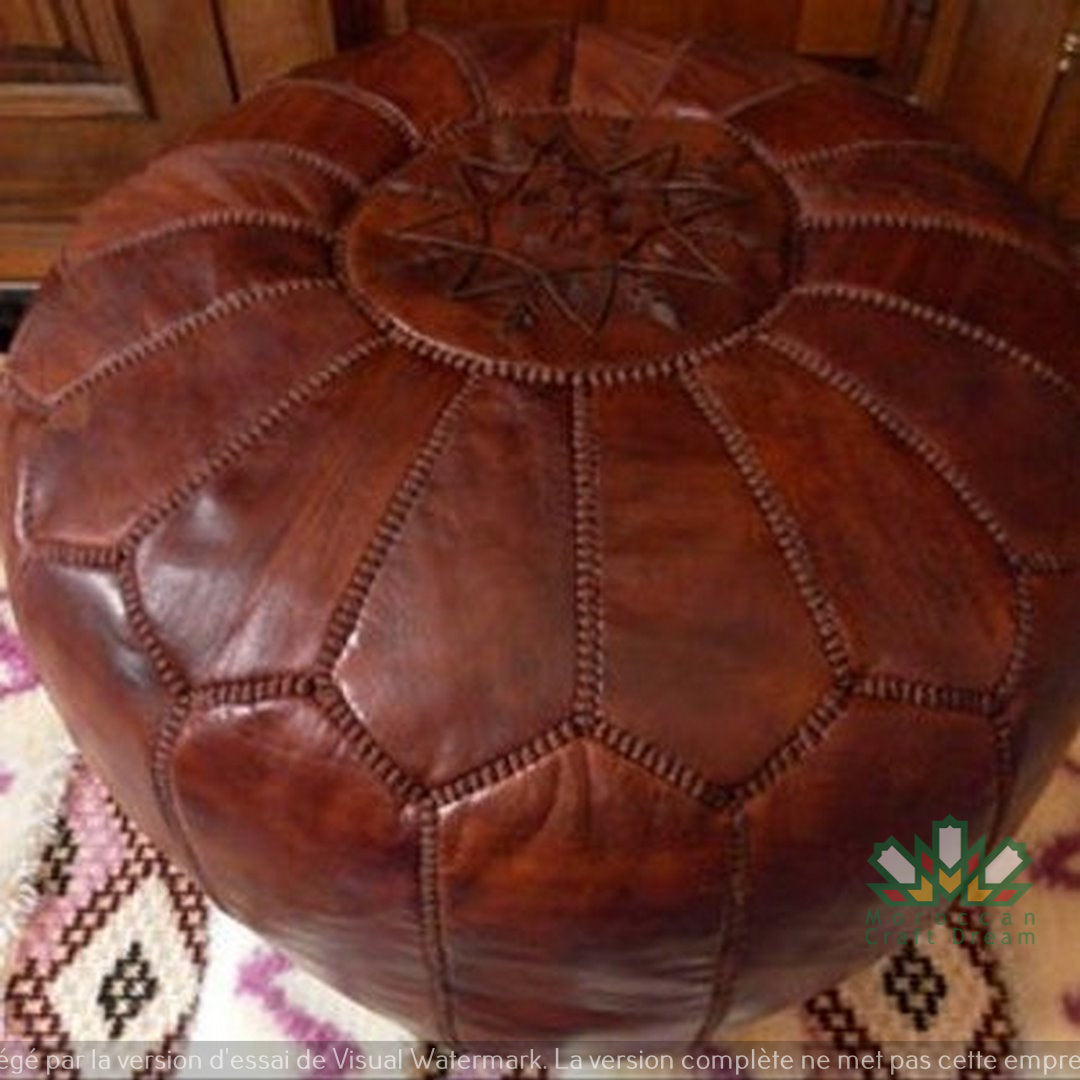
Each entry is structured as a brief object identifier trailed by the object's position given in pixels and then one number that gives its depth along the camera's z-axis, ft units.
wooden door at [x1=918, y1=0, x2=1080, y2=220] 4.49
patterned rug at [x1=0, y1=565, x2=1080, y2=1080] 3.23
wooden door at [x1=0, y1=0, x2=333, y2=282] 4.61
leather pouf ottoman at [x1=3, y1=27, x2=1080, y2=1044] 2.16
